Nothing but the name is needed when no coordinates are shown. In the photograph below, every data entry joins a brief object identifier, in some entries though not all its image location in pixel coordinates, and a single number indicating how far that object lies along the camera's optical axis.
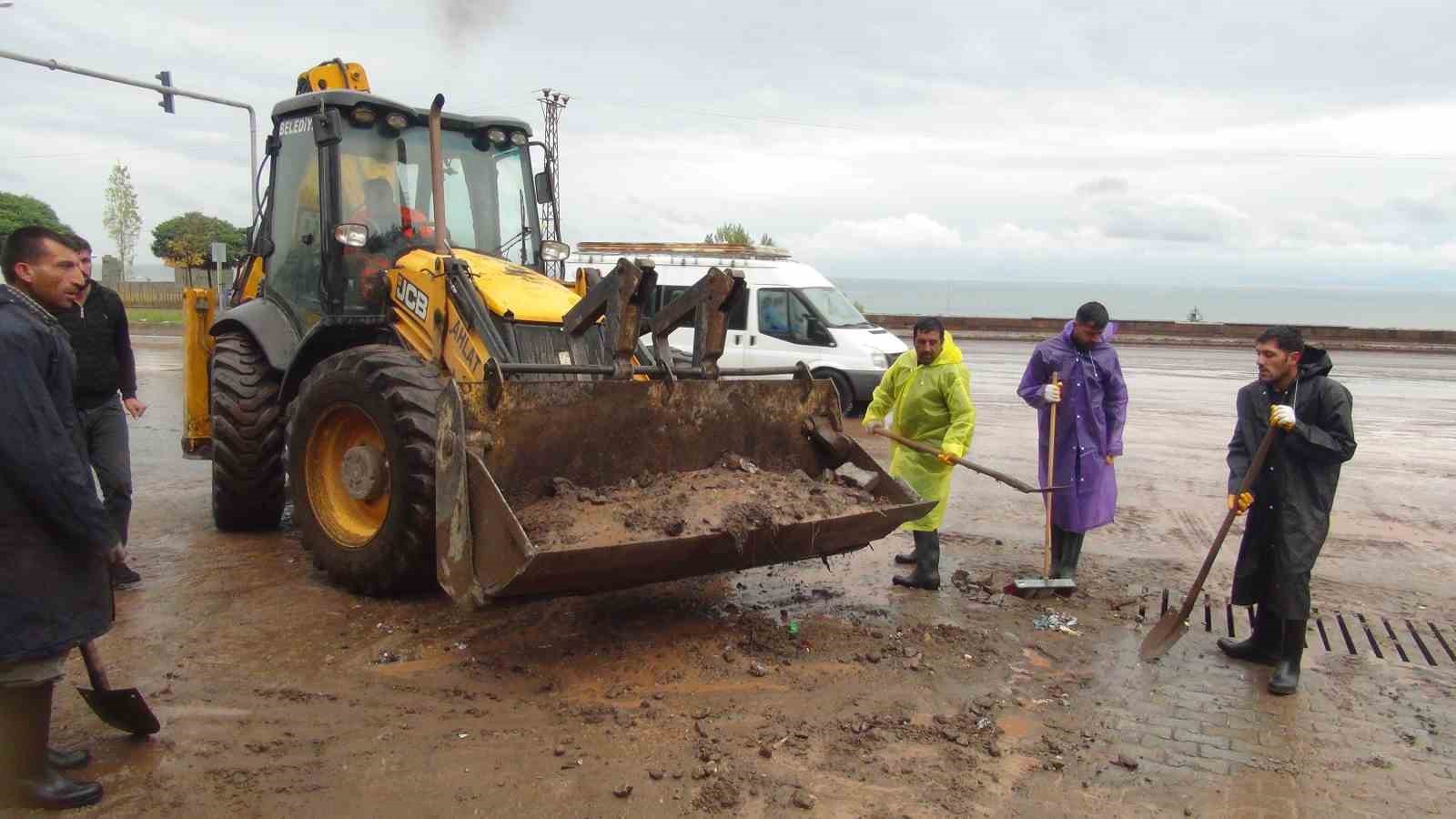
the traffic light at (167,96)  20.80
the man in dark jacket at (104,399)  5.55
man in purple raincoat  6.25
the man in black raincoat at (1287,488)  4.88
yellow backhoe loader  4.70
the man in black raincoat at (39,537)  3.19
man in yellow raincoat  6.16
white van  13.43
